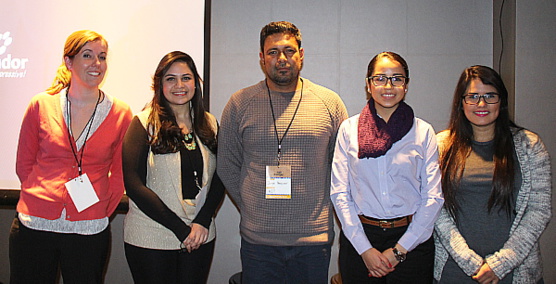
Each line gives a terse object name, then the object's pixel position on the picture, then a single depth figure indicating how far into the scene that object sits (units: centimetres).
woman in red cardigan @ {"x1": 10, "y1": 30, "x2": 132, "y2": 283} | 224
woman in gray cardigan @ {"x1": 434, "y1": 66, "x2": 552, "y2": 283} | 205
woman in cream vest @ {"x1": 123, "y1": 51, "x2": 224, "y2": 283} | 212
